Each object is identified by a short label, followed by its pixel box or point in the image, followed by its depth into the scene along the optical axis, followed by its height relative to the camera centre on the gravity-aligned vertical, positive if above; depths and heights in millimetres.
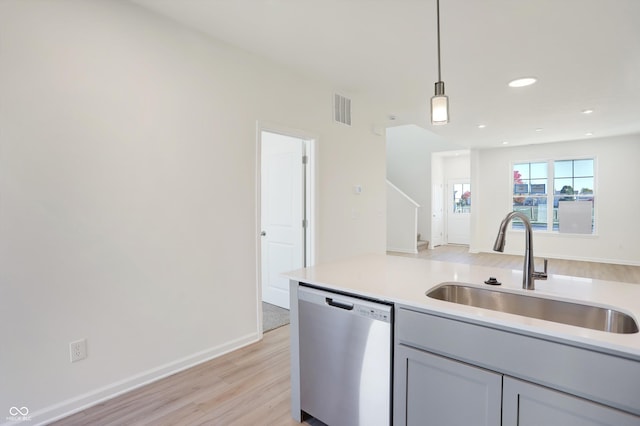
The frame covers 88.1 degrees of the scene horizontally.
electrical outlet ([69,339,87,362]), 1991 -859
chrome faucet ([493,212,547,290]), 1602 -207
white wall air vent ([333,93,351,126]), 3811 +1154
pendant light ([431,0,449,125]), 1740 +535
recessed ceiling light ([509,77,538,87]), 3477 +1340
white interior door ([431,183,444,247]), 8951 -245
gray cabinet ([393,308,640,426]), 1054 -637
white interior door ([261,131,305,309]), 3693 -54
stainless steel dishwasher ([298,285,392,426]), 1562 -771
